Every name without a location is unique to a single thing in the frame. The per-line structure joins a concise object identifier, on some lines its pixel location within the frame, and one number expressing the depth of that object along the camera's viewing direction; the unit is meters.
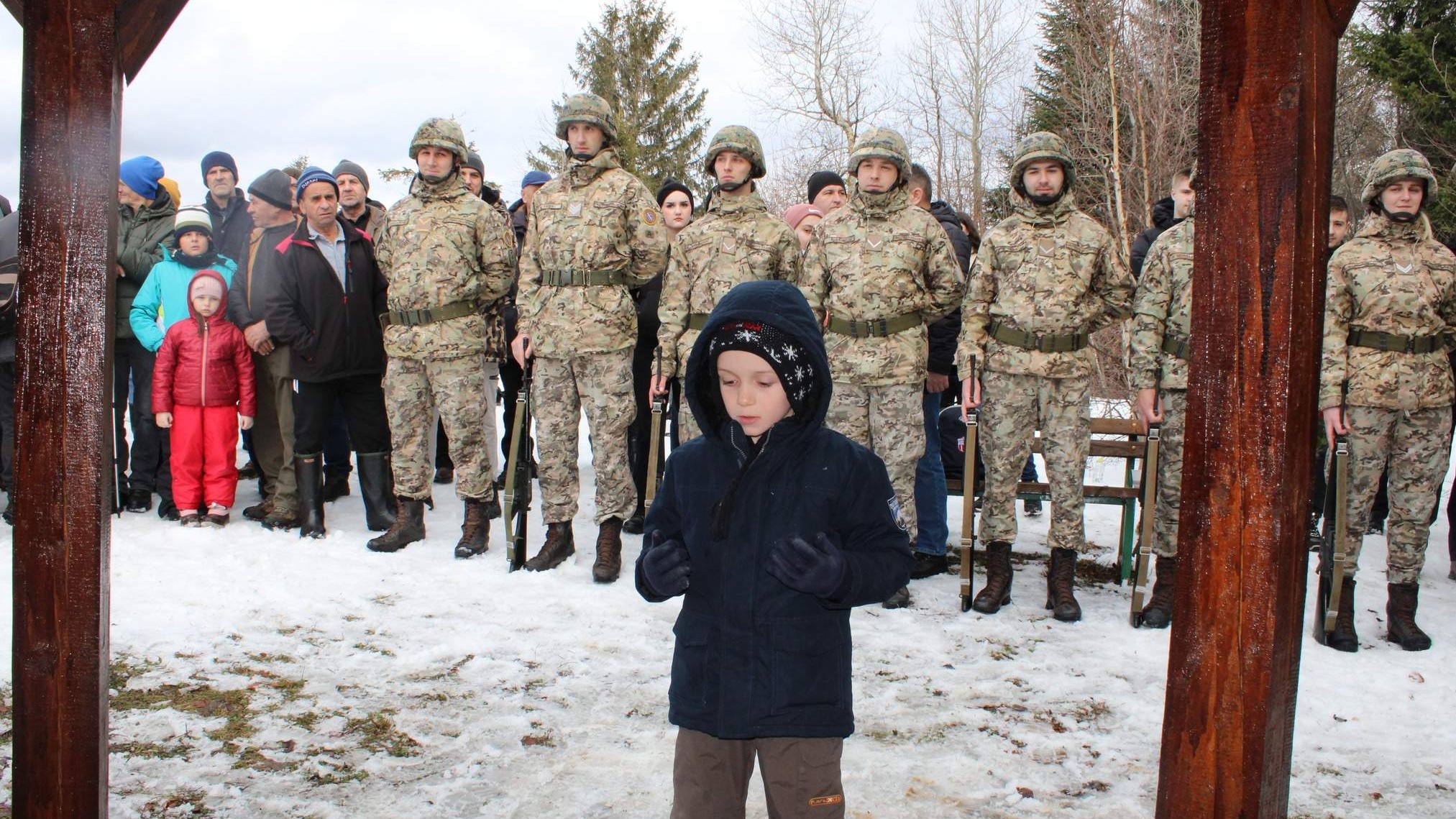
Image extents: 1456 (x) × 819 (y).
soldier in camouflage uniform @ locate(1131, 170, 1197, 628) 5.38
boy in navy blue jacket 2.39
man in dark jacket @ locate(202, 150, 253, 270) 8.32
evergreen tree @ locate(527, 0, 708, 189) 29.55
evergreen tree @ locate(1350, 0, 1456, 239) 16.00
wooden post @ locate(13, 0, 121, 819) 2.31
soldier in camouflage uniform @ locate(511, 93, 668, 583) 6.02
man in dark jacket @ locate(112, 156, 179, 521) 7.12
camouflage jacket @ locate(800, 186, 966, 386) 5.66
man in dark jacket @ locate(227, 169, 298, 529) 6.98
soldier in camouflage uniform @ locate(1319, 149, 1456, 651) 5.12
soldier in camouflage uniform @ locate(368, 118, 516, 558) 6.28
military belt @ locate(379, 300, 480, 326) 6.27
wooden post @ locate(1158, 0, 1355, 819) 2.11
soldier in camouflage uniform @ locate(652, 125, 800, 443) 6.01
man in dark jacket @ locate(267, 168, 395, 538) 6.80
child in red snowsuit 6.79
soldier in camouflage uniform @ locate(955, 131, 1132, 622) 5.43
